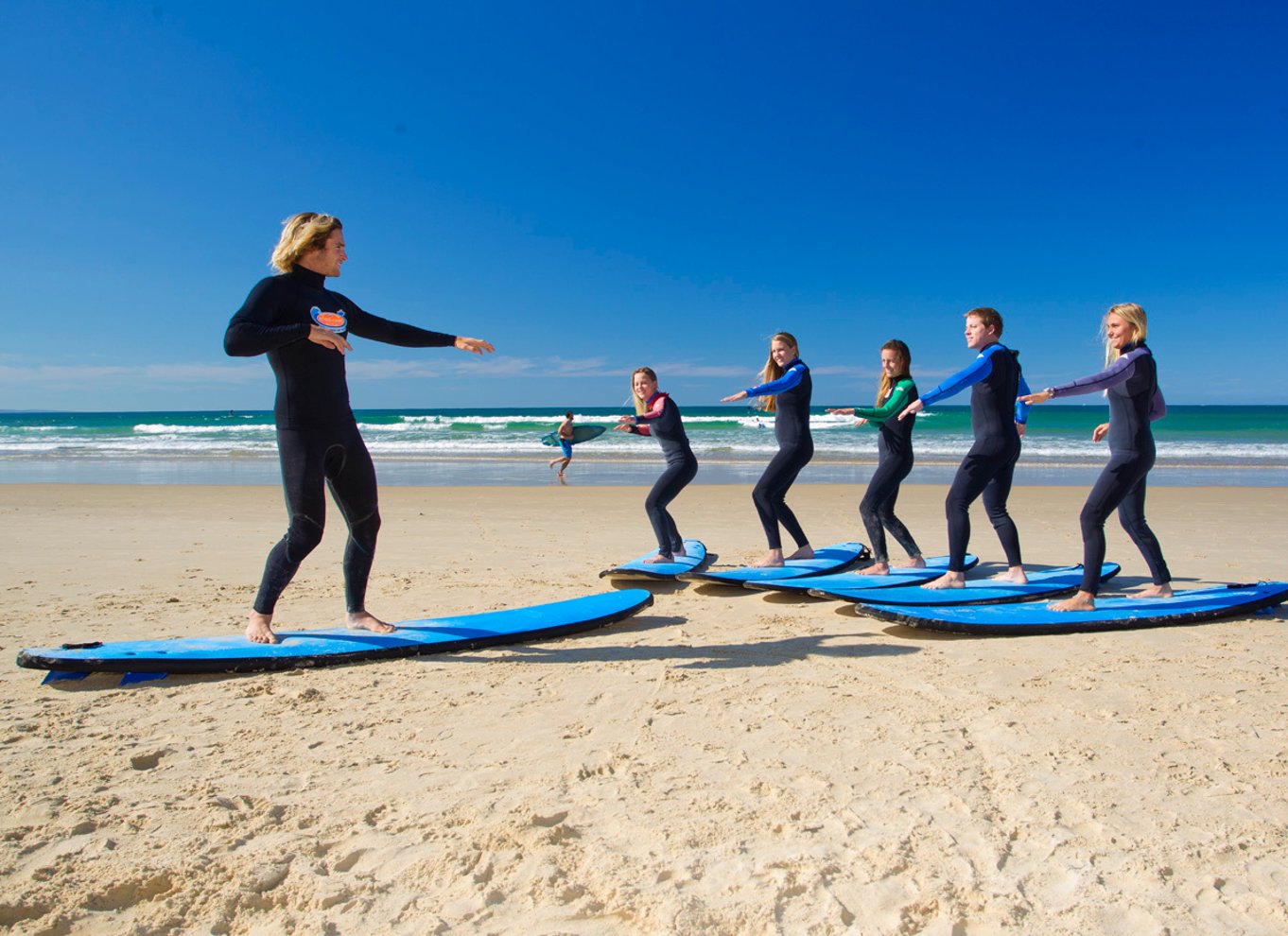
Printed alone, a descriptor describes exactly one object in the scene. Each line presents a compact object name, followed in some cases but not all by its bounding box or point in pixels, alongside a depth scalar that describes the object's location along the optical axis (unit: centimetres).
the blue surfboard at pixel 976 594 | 574
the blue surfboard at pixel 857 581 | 628
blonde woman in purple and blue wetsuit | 534
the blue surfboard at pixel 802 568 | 665
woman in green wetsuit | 688
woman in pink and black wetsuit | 741
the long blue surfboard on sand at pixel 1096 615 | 512
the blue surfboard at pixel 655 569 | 700
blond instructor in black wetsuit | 414
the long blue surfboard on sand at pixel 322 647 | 418
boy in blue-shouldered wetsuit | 598
